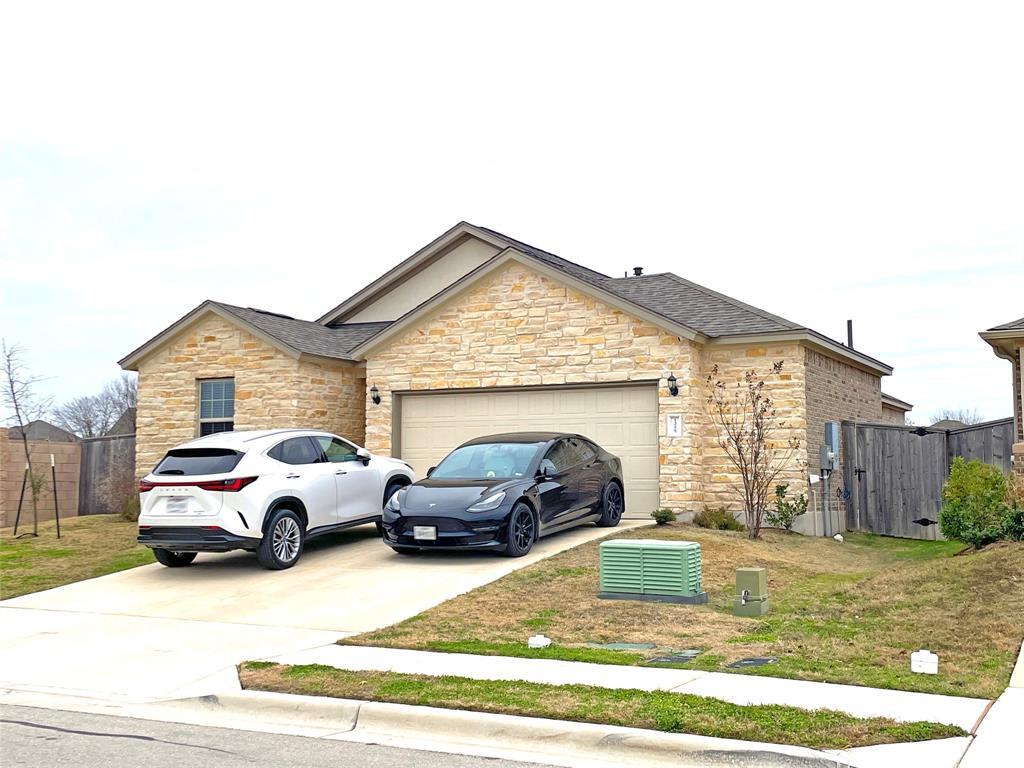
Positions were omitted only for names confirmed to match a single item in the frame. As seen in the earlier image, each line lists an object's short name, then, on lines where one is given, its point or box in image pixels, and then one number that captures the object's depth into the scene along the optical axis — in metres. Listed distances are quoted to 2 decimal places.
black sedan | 13.11
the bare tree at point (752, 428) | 16.89
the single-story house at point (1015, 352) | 15.47
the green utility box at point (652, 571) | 10.80
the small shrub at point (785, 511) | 17.19
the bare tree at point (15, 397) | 20.53
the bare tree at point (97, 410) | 59.72
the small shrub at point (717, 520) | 16.78
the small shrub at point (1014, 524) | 12.18
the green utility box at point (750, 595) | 10.28
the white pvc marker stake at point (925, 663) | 7.68
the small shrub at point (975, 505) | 12.73
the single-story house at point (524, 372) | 17.42
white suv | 12.75
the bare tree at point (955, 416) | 60.99
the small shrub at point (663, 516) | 15.94
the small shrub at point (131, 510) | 19.64
